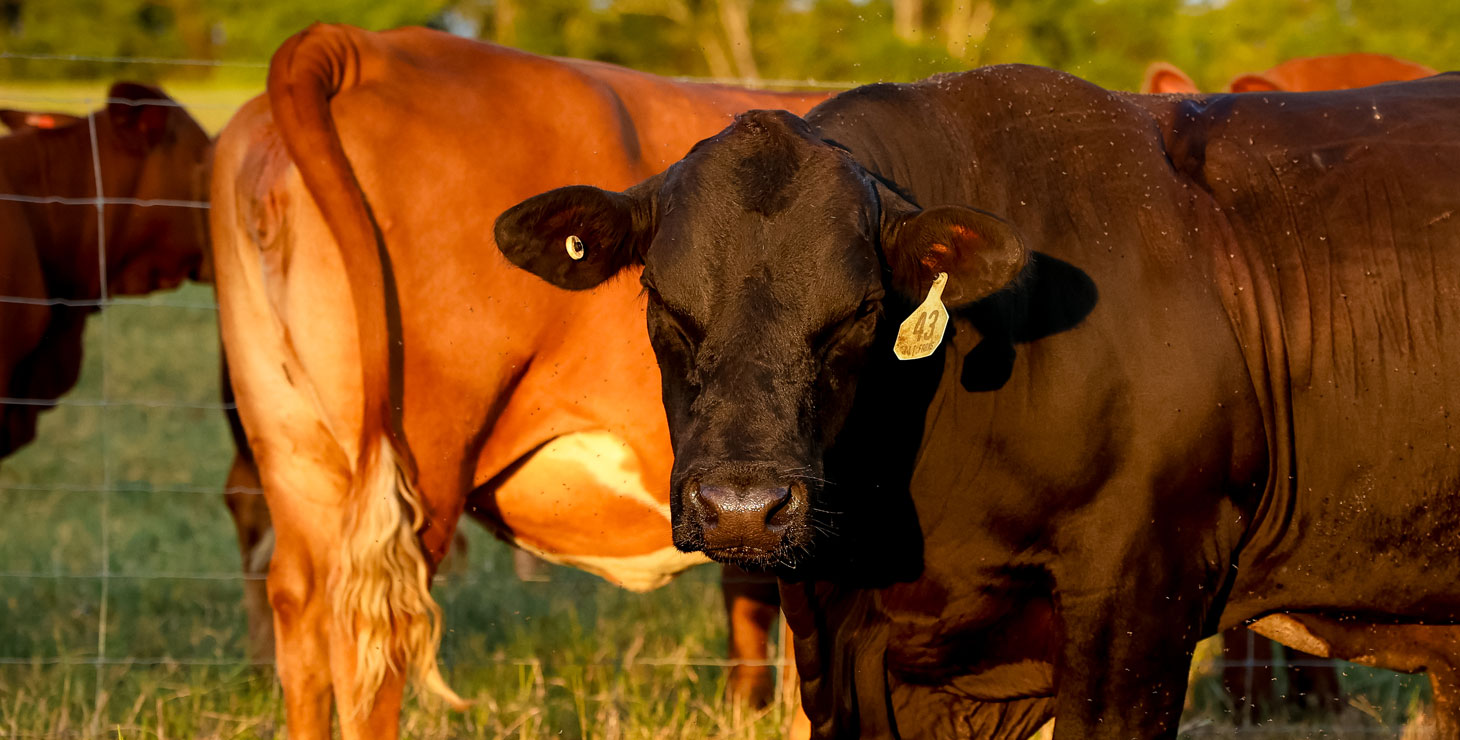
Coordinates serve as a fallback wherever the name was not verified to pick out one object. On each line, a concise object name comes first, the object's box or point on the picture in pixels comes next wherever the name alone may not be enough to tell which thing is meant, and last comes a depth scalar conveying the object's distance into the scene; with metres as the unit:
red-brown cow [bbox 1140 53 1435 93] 11.53
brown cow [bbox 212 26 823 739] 7.32
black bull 5.43
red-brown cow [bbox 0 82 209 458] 10.65
